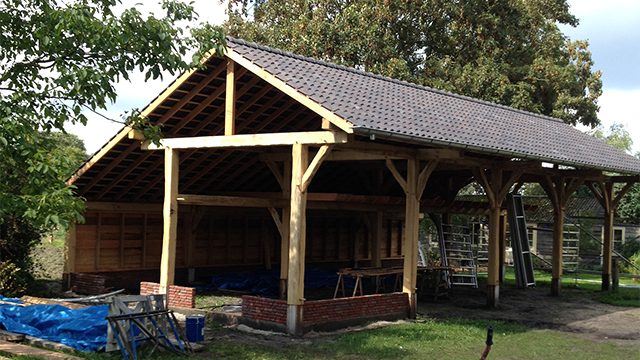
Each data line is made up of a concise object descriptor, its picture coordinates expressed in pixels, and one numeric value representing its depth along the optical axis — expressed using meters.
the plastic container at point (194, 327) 10.46
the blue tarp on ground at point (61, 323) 9.68
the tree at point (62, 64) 8.70
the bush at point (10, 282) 14.08
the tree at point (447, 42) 27.64
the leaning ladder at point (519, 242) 19.06
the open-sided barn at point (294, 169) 12.21
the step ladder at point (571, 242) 28.42
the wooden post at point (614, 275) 19.94
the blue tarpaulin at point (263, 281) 17.25
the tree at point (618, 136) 65.69
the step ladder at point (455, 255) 19.42
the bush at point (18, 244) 15.51
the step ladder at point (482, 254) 26.80
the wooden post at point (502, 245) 22.08
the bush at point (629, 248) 29.20
